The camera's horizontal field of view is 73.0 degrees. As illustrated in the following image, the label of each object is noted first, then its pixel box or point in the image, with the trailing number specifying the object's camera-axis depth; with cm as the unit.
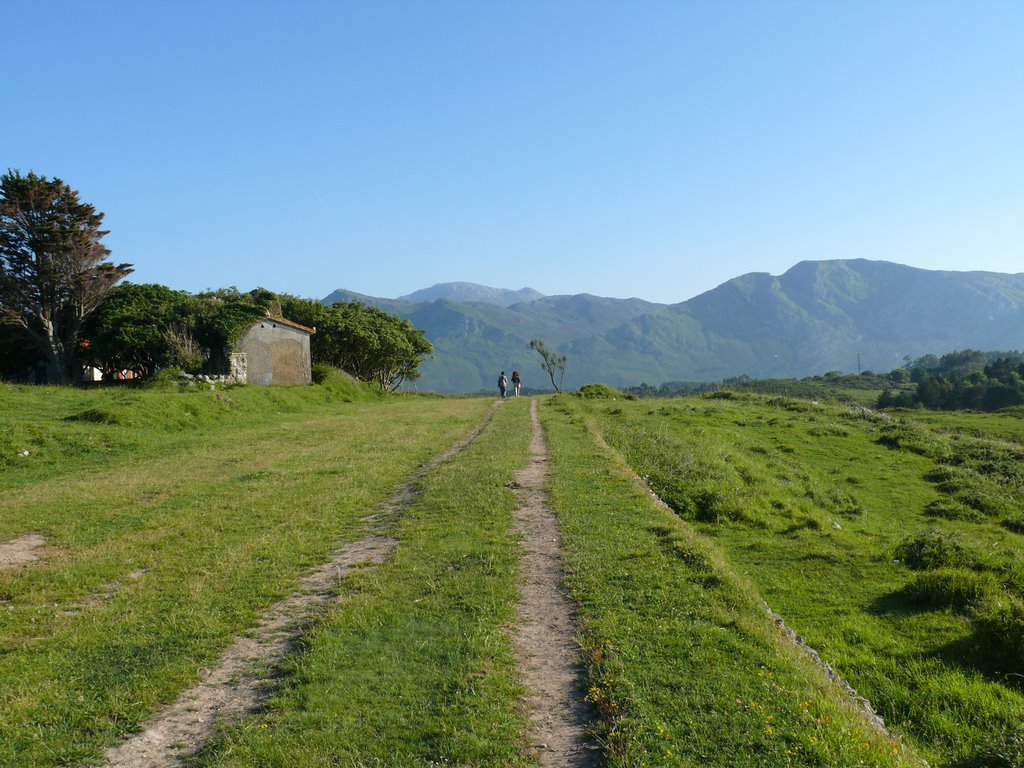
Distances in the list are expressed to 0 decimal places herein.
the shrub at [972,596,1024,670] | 854
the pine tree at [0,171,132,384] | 4091
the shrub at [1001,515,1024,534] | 2246
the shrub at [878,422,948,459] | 3444
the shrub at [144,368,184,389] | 3435
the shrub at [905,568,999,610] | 1059
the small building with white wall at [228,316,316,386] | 4788
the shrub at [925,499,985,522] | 2327
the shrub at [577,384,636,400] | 5047
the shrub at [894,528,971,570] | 1277
